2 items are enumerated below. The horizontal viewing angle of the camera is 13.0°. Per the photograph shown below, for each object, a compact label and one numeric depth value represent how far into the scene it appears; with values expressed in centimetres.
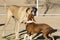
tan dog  929
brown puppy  837
